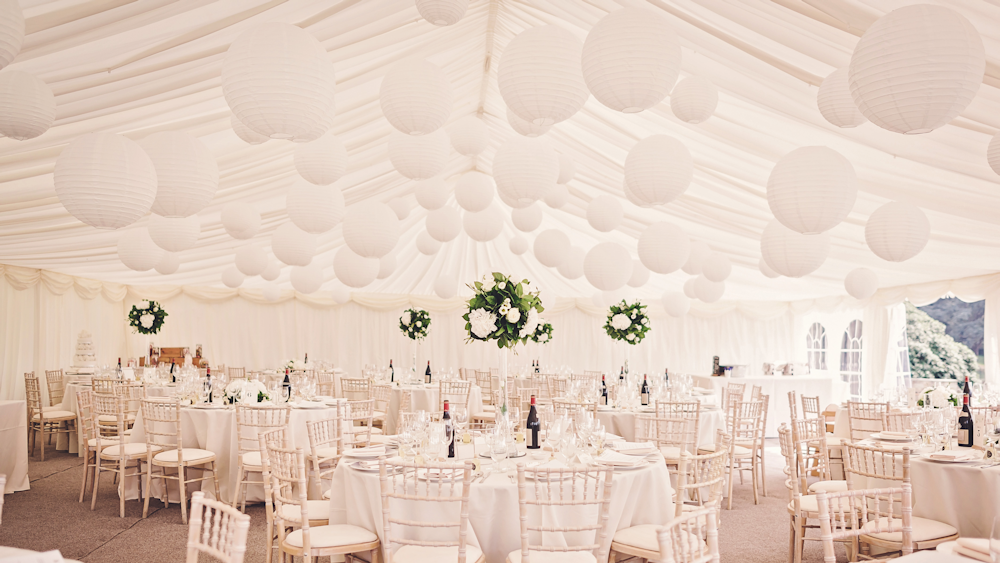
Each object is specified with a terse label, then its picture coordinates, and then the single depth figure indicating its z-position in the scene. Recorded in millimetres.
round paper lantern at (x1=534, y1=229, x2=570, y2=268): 7453
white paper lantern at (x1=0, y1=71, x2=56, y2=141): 3301
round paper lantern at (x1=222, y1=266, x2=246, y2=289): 10070
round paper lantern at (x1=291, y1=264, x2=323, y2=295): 8461
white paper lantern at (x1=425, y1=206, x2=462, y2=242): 7004
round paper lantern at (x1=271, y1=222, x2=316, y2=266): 6457
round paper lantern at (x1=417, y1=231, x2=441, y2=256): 8883
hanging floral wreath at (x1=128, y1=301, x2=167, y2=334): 11102
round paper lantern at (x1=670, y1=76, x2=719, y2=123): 4277
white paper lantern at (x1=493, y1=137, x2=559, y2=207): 4762
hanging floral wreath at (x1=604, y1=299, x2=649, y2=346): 9805
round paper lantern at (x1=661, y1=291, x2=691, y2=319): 10148
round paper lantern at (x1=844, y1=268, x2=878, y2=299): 7547
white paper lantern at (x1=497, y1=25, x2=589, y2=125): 3264
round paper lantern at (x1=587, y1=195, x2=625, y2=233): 6602
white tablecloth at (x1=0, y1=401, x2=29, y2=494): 6637
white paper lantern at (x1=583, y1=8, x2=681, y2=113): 2883
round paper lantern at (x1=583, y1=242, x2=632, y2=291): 6703
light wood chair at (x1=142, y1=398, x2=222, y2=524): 5996
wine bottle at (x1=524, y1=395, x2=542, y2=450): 4551
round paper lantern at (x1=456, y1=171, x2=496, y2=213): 6105
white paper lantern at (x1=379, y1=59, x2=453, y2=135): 3838
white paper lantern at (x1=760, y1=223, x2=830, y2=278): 4809
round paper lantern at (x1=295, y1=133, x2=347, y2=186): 4711
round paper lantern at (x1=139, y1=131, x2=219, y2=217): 3625
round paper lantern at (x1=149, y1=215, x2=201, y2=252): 5297
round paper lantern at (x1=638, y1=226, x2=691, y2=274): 5974
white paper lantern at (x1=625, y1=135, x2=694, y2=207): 4094
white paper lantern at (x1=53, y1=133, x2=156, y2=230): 3072
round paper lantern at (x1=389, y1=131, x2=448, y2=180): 4773
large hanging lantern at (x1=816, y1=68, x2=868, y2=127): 3557
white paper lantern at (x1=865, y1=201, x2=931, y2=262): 4426
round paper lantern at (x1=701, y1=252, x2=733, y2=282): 7699
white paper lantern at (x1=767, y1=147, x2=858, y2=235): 3566
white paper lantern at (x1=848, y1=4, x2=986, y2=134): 2271
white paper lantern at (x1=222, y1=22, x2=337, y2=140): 2729
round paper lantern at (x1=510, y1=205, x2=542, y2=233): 7594
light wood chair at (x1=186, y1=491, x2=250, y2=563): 2308
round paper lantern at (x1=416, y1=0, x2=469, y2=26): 3141
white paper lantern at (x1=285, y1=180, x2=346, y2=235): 5238
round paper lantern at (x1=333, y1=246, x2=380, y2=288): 7297
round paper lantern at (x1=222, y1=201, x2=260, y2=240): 6168
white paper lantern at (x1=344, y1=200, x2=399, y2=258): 5473
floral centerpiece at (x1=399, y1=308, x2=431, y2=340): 11281
